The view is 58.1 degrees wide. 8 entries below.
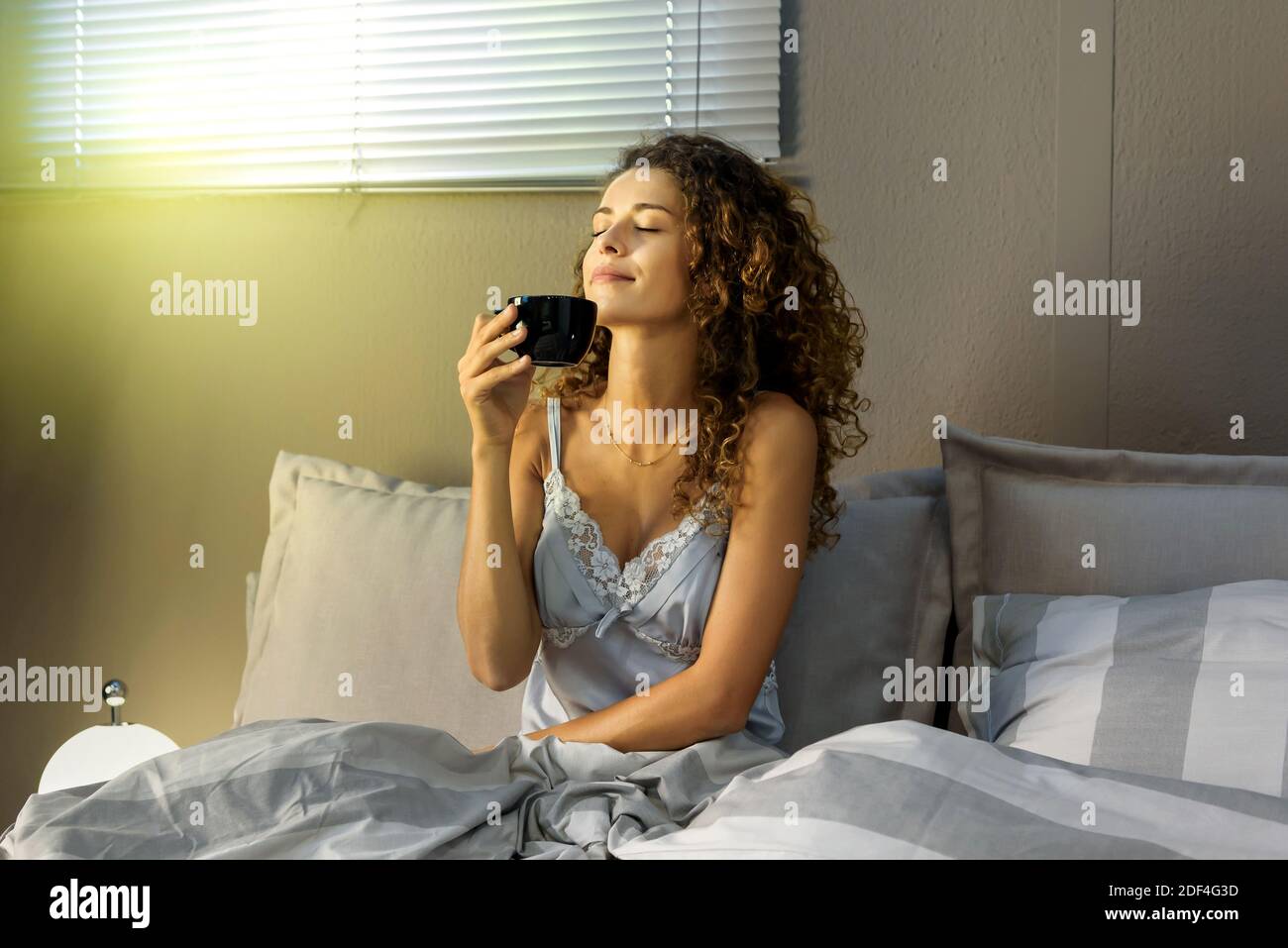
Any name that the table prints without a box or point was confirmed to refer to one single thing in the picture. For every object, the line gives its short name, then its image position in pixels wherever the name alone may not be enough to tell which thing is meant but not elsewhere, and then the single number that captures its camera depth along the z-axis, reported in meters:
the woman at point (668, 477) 1.41
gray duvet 0.95
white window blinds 2.00
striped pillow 1.24
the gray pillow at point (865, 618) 1.60
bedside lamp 1.72
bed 0.99
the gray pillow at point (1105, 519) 1.52
